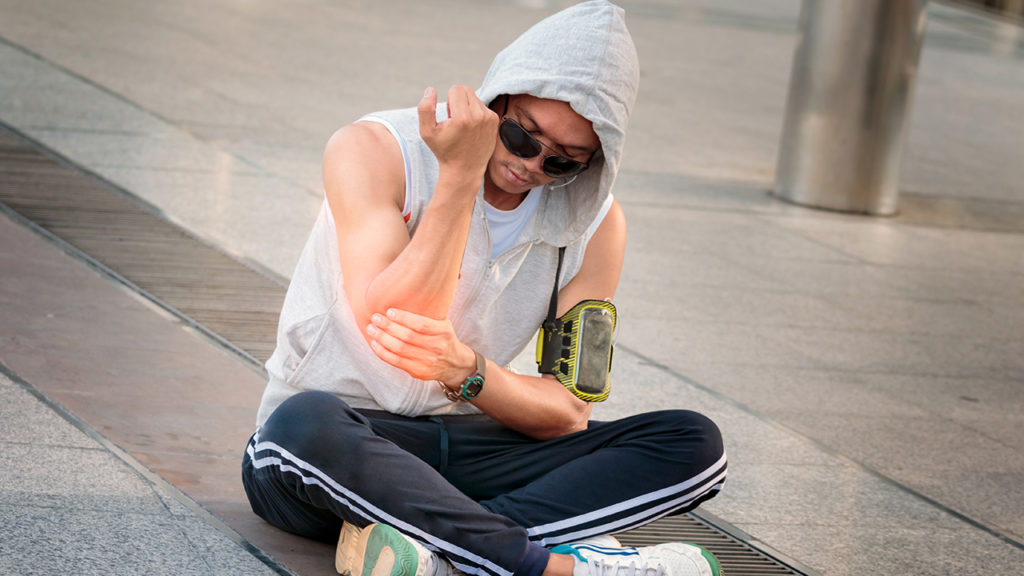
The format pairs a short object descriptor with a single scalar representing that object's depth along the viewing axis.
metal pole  8.66
